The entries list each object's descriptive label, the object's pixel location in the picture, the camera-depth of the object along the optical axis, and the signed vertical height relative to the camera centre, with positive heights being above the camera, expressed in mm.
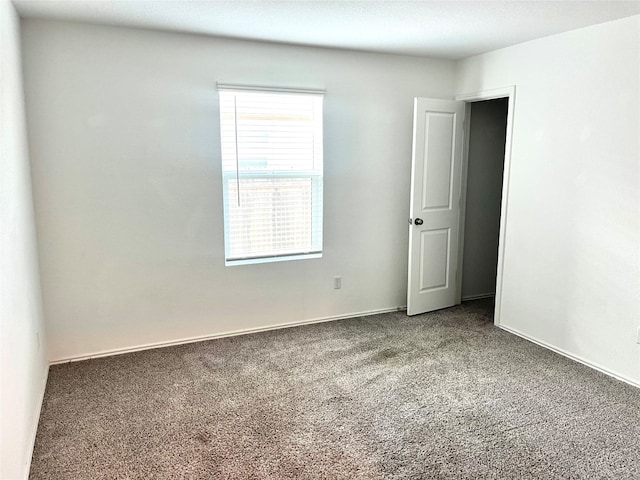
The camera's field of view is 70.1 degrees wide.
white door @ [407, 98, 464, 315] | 4090 -327
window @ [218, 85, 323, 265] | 3621 -60
